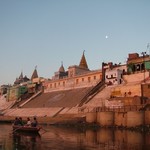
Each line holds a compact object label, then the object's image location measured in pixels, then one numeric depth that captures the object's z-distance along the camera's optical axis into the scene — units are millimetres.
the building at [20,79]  102694
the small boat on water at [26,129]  27525
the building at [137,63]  46688
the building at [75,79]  57181
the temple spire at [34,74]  99138
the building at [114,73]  50031
